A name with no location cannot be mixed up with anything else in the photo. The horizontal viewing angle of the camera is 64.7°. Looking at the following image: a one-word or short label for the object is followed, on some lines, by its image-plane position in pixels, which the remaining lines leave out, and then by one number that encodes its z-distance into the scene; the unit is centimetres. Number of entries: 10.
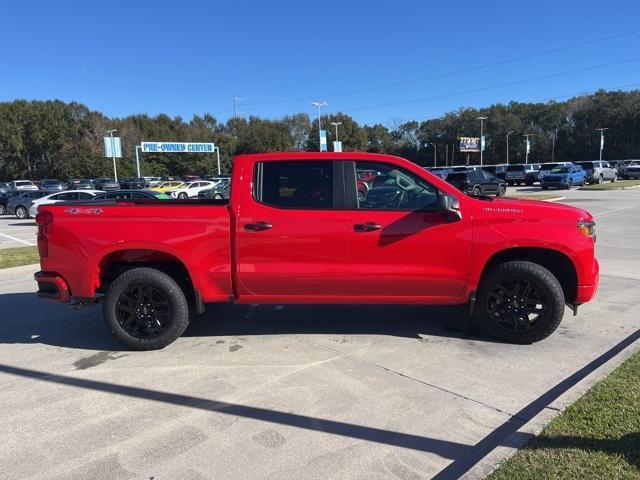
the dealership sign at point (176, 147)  6450
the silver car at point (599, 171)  3825
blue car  3328
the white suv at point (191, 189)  3473
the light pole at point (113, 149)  5559
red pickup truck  471
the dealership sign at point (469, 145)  9305
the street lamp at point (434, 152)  11815
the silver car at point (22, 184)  5609
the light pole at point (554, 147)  10521
